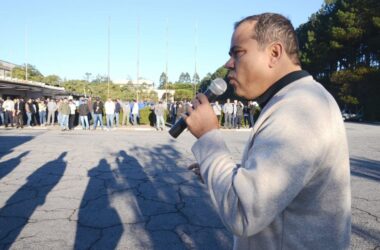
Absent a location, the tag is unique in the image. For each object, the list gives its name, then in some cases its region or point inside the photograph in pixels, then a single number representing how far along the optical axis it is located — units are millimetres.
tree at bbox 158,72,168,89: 152200
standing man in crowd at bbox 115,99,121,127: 21188
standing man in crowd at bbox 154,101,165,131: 19859
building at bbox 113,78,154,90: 80012
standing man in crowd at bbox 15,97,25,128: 19906
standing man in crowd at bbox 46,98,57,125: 21578
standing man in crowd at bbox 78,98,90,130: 18845
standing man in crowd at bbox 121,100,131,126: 22453
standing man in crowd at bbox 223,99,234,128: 20977
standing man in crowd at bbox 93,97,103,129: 18969
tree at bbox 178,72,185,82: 174250
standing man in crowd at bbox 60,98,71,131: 18188
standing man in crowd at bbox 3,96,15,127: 20391
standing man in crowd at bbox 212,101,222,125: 19516
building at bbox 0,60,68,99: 30961
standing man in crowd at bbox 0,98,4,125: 21250
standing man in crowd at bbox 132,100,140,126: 22953
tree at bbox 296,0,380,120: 35594
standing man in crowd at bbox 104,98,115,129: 19250
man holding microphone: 1089
